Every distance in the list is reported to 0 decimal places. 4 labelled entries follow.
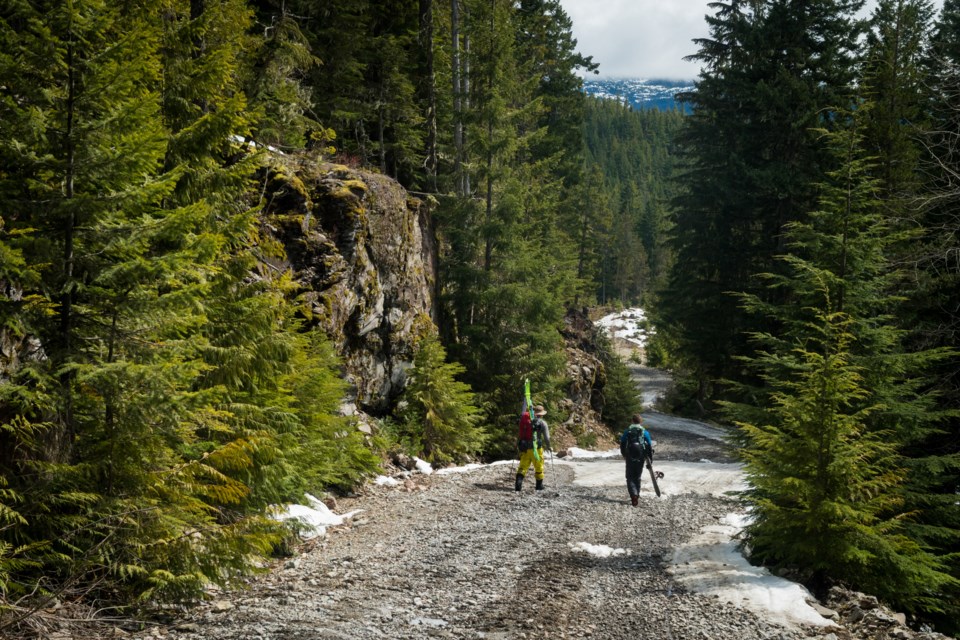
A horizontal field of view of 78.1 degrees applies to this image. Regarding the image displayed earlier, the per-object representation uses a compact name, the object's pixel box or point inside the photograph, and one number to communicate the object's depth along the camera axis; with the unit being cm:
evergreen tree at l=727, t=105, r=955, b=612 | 791
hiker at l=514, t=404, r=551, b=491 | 1358
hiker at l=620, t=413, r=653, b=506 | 1287
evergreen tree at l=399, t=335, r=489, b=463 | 1675
